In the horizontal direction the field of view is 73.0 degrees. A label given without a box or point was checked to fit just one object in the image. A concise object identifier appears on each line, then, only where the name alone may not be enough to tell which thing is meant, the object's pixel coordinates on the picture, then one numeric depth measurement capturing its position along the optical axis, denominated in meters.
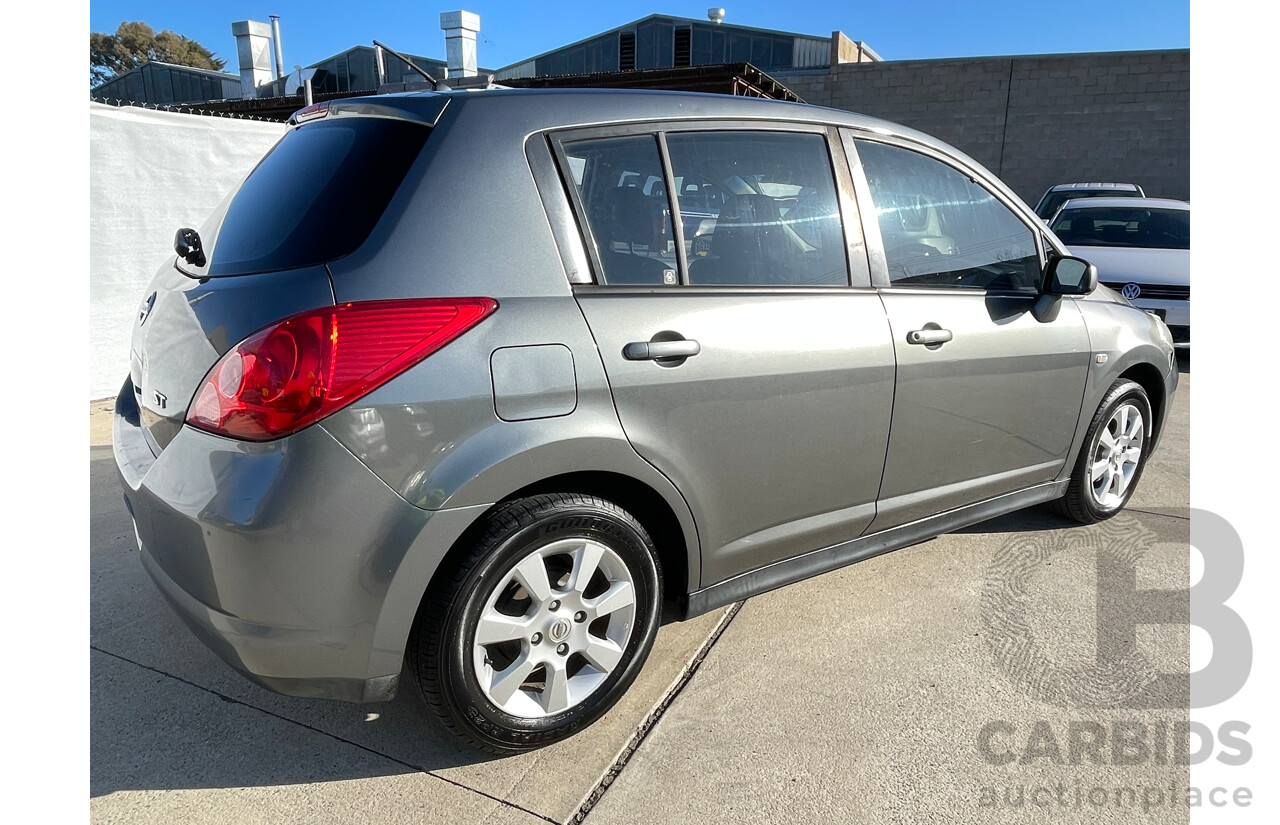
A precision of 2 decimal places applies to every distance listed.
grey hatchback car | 1.96
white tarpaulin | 5.72
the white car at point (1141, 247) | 7.73
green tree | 54.25
